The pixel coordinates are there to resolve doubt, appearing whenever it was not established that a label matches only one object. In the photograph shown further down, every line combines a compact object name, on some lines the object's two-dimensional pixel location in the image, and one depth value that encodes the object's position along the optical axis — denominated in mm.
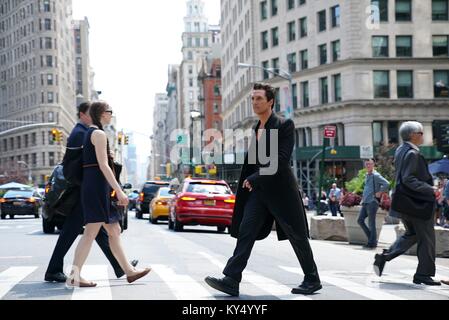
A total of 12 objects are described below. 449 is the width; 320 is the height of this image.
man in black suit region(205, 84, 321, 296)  7652
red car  23016
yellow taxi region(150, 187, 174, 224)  29922
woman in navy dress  8133
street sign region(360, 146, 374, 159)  31094
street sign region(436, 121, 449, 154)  19953
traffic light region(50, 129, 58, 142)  46019
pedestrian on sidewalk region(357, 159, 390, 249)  16125
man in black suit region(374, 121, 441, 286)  9070
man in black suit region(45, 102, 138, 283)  8820
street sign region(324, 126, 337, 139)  23906
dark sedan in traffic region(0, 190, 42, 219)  38281
